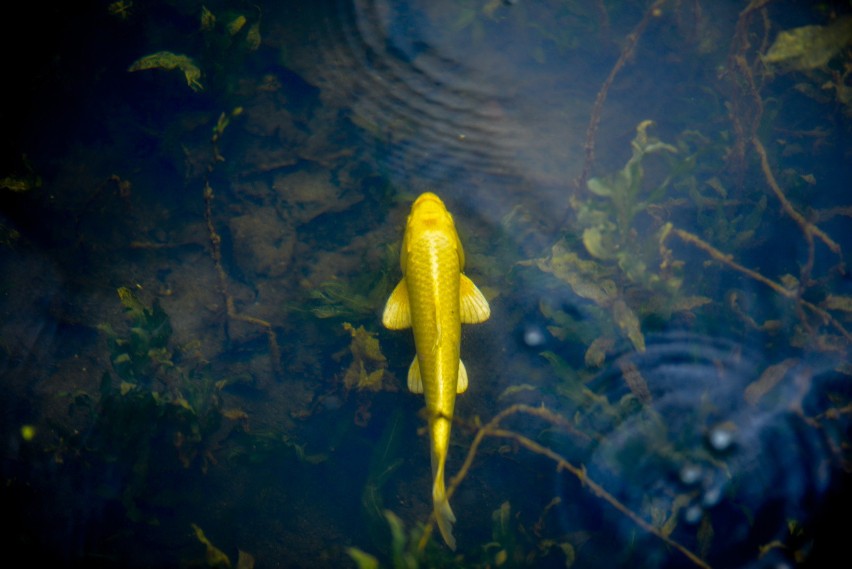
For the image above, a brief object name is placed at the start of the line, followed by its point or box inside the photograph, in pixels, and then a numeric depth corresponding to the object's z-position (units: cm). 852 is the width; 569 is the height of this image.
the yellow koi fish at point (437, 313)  291
